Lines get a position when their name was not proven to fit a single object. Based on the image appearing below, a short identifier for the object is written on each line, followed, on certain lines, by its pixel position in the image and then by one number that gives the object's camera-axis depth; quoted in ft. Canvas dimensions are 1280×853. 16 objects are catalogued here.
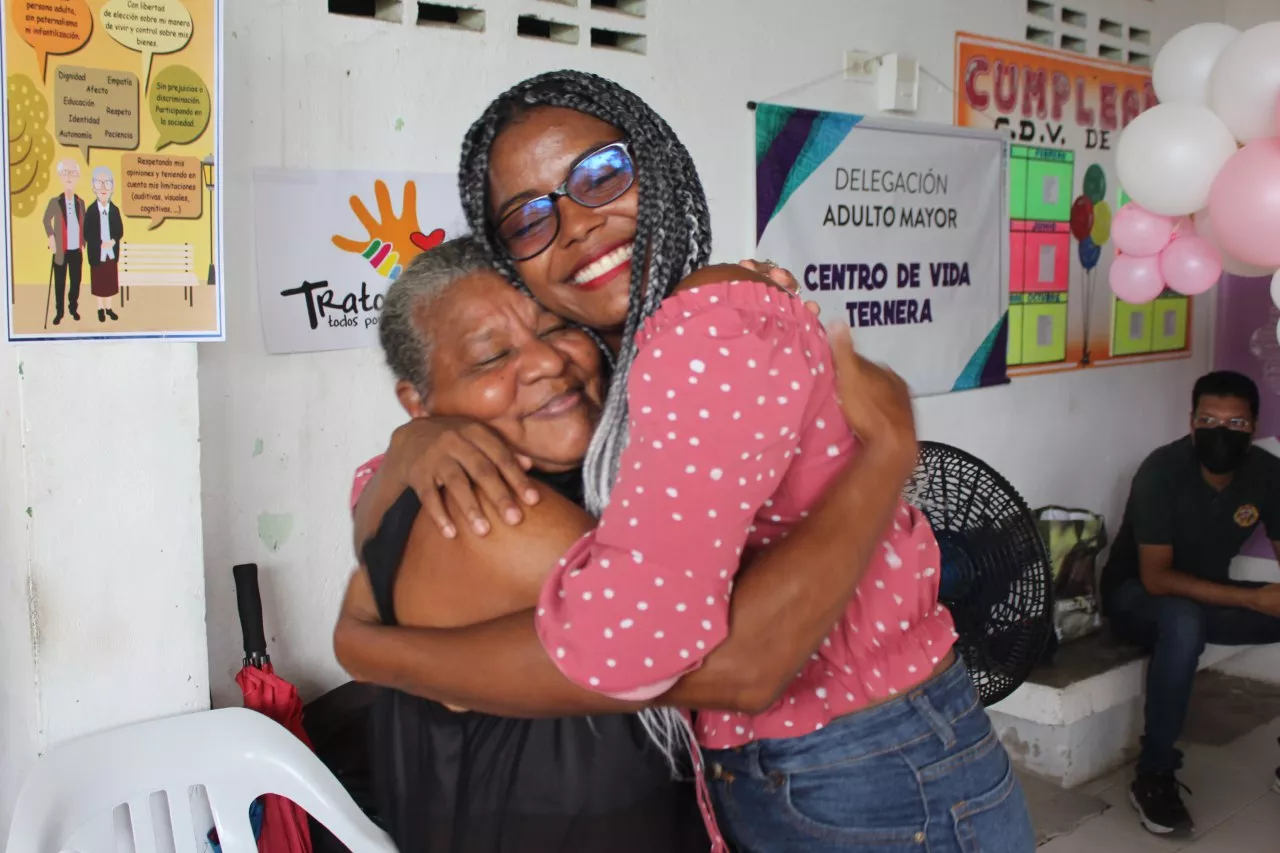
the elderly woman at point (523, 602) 3.56
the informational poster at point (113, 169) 6.15
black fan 8.16
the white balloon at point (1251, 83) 8.83
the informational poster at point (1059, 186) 13.39
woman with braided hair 3.85
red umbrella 6.77
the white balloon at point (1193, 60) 10.04
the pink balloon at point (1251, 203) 8.53
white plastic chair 6.22
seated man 12.11
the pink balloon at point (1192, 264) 10.69
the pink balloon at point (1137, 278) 11.34
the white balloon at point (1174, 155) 9.53
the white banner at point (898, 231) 11.22
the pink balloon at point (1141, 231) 11.02
